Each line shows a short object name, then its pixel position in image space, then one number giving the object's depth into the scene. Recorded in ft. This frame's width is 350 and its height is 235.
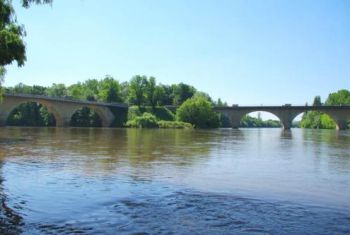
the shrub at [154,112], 437.62
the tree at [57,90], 521.74
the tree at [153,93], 477.36
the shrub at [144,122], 392.88
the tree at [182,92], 536.42
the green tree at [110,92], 472.44
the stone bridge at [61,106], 329.52
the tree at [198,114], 398.01
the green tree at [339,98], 534.45
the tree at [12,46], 46.11
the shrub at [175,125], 382.01
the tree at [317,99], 631.32
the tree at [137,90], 471.21
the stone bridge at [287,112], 419.13
